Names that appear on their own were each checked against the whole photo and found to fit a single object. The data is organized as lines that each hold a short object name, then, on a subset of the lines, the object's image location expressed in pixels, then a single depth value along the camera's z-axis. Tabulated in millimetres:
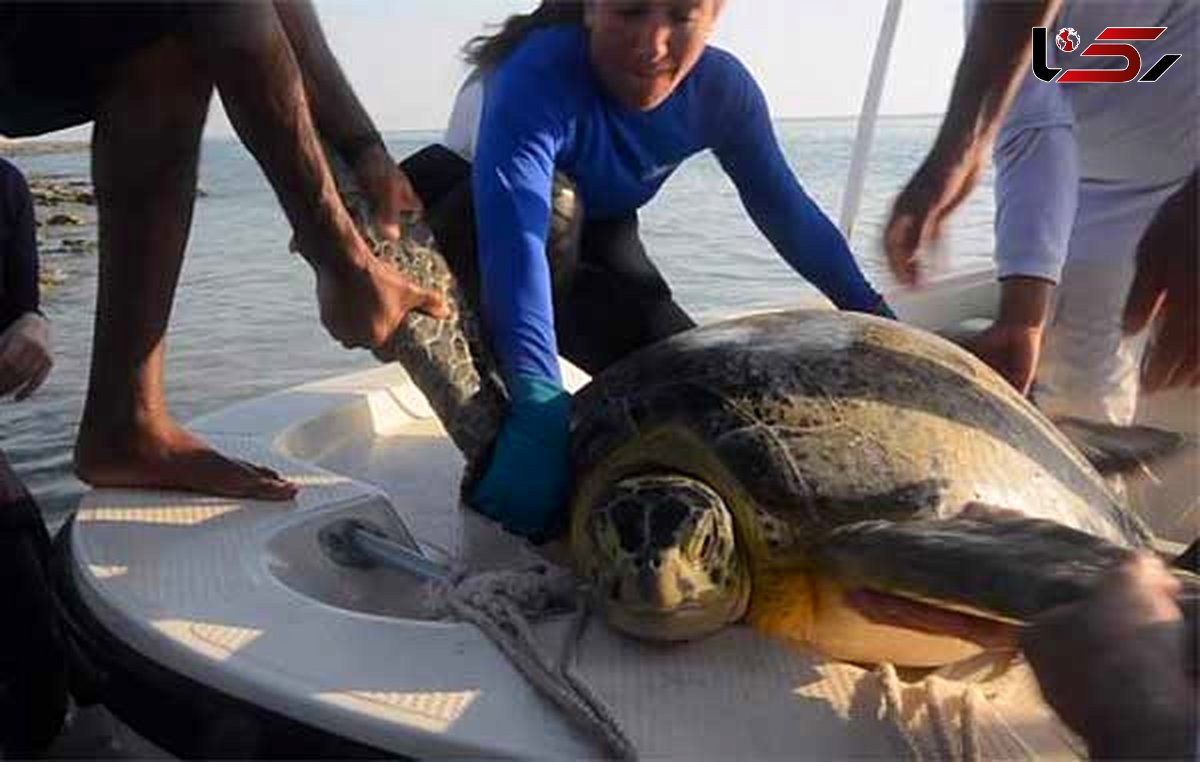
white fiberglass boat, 1062
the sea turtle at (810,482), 1189
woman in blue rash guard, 1452
